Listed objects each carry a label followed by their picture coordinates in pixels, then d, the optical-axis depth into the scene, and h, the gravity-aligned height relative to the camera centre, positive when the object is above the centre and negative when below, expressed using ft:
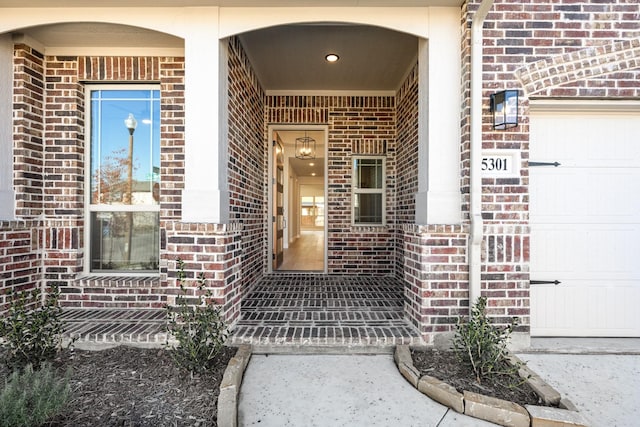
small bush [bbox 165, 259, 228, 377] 7.13 -2.89
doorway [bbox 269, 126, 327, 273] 16.98 +1.54
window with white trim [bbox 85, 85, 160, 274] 11.35 +1.25
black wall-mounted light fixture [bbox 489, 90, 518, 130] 8.27 +2.88
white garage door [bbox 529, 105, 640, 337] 9.45 -0.16
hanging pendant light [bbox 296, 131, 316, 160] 25.49 +5.74
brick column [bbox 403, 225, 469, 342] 8.77 -1.79
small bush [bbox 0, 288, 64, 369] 6.99 -2.84
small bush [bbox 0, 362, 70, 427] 5.07 -3.26
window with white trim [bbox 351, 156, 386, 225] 16.76 +1.29
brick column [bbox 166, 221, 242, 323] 8.77 -1.13
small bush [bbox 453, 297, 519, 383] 7.00 -3.13
